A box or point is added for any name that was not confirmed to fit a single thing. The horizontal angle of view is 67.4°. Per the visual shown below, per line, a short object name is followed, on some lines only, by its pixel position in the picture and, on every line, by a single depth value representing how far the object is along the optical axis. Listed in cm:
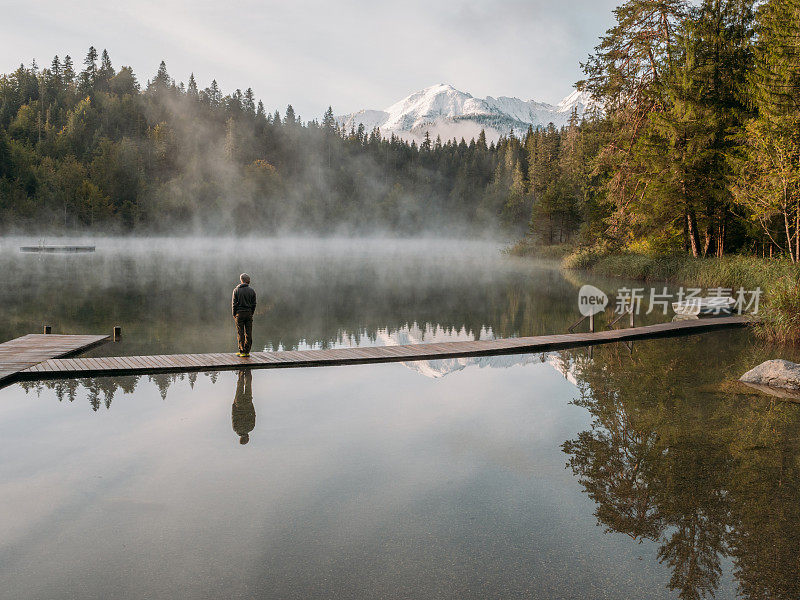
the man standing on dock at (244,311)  1132
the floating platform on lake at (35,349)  1080
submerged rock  1022
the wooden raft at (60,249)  6262
